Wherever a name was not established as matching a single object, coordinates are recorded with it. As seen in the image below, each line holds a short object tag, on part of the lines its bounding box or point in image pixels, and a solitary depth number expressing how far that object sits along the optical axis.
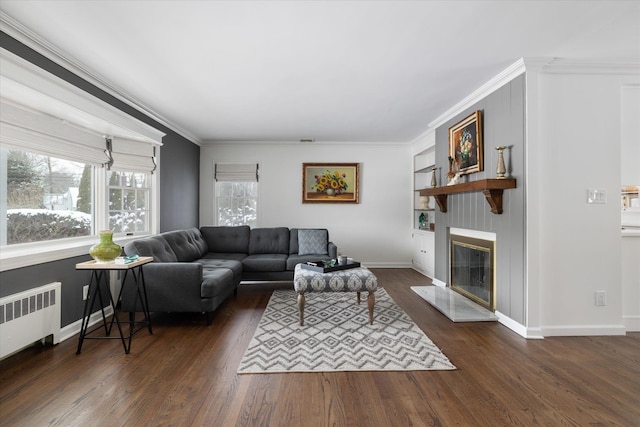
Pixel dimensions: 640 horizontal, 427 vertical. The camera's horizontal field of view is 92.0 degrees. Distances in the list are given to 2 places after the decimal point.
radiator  2.17
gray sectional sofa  3.07
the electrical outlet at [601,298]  2.84
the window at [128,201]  3.67
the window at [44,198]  2.51
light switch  2.82
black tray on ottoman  3.19
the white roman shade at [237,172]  5.94
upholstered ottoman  3.02
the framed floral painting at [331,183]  5.98
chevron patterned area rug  2.28
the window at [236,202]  6.01
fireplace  3.36
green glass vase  2.59
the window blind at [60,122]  2.27
